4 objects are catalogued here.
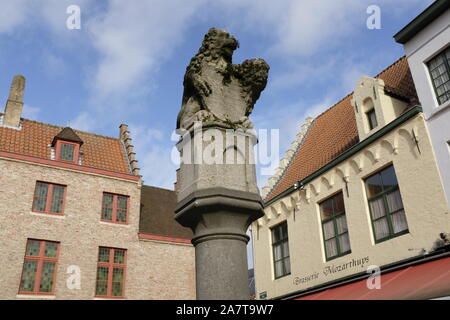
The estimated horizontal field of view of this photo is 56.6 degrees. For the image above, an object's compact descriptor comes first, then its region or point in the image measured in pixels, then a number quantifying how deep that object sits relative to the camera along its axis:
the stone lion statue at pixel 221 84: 4.75
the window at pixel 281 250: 15.70
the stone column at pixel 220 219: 3.85
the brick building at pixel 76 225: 17.75
